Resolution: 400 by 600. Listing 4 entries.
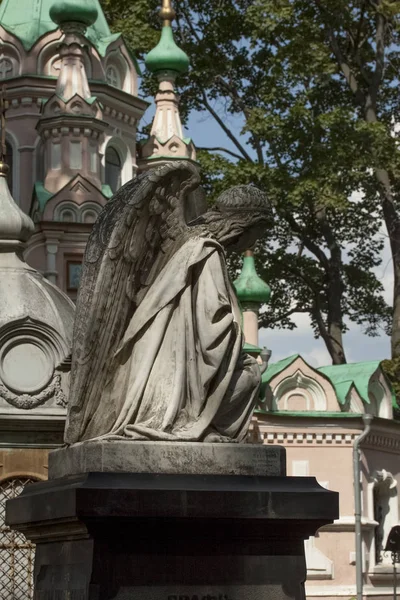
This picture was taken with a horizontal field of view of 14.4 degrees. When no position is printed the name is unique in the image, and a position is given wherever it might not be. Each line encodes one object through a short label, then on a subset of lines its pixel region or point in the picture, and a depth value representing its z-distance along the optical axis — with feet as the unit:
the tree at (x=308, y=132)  100.78
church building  89.76
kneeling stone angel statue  21.11
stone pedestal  19.83
